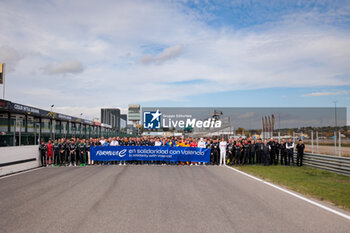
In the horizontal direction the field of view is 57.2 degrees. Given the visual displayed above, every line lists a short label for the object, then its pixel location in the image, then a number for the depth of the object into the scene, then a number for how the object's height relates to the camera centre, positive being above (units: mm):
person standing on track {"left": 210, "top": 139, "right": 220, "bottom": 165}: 19984 -1528
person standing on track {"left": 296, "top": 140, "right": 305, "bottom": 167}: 18062 -1413
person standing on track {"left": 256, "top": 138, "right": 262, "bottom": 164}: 19922 -1480
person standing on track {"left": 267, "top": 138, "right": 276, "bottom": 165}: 19716 -1407
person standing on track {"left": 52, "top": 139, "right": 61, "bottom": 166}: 19016 -1461
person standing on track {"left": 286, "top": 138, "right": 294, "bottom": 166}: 18766 -1222
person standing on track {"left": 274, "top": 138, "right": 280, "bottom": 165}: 19797 -1250
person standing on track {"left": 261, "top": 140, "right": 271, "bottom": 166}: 19344 -1559
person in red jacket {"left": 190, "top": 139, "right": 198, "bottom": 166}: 20812 -1056
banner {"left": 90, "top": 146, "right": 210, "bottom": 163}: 20109 -1603
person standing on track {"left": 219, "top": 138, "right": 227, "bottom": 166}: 19678 -1324
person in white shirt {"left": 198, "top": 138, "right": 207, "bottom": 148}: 20641 -1050
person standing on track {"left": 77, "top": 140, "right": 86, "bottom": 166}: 19438 -1383
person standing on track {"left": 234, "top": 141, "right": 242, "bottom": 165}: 19766 -1452
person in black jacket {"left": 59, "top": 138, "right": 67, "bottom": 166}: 19255 -1298
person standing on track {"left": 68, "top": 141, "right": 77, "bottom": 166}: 19344 -1362
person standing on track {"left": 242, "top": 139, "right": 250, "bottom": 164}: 19875 -1461
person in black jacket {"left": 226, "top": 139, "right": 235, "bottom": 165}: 19953 -1587
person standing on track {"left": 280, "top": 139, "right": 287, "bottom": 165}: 19297 -1319
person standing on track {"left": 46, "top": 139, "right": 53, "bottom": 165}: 18695 -1316
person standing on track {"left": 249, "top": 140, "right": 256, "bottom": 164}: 20016 -1289
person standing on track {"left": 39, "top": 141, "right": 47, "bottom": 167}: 18375 -1351
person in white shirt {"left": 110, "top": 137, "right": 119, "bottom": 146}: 20734 -960
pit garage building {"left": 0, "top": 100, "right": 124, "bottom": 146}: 16647 +122
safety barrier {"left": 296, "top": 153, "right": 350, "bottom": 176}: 14333 -1777
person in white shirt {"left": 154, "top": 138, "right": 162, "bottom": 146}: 21005 -958
